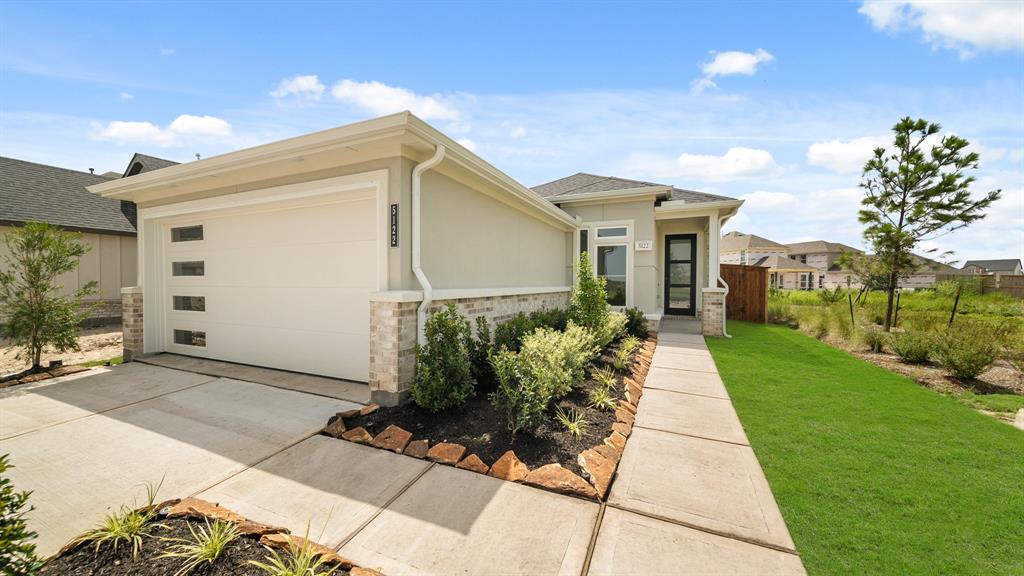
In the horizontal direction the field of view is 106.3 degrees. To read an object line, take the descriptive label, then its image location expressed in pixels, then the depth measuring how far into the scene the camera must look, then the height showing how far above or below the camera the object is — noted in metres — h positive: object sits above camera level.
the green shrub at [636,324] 8.58 -0.97
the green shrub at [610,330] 6.55 -0.90
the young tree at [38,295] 5.51 -0.29
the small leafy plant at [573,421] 3.55 -1.38
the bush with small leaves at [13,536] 1.42 -0.97
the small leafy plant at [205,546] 1.94 -1.42
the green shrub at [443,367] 3.92 -0.94
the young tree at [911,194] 9.20 +2.24
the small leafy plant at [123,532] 2.08 -1.42
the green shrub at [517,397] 3.46 -1.09
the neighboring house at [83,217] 10.27 +1.64
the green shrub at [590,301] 6.93 -0.38
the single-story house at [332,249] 4.29 +0.42
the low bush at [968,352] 5.57 -1.01
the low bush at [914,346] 6.53 -1.09
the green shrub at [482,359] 4.73 -1.01
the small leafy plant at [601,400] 4.22 -1.33
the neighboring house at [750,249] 32.84 +2.85
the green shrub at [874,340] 7.70 -1.14
